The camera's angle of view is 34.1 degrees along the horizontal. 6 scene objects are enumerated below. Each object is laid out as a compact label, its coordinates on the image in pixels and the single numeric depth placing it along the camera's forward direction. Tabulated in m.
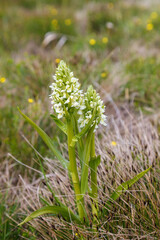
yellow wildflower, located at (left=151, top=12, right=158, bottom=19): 5.50
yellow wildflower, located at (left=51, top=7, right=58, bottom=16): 6.20
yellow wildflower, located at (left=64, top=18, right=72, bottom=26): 5.80
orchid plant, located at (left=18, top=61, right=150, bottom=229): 1.33
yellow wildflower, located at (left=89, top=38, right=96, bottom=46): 4.64
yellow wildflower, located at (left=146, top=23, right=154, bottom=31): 5.06
